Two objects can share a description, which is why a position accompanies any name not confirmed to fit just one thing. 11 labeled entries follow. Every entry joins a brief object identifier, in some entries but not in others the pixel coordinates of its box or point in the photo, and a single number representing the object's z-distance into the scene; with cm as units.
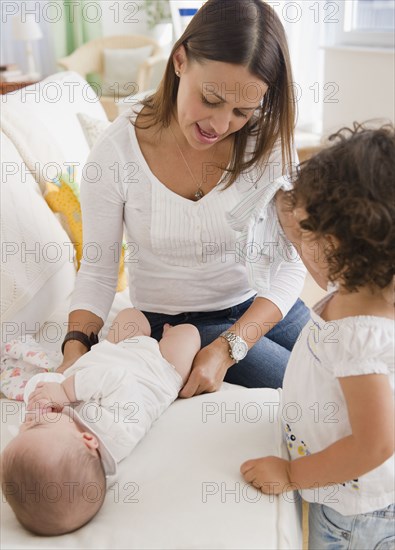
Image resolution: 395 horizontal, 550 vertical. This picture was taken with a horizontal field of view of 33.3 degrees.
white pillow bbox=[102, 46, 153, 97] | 517
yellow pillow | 183
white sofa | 95
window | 362
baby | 97
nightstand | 399
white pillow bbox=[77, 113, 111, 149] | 229
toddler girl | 90
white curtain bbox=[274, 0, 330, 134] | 423
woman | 134
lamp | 494
